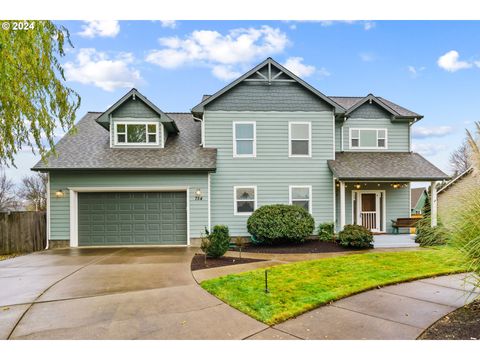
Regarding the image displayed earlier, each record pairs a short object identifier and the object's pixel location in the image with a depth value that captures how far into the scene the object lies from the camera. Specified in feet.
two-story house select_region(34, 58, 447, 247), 39.78
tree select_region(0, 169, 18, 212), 104.20
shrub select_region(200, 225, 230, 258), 28.40
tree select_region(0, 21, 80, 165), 18.35
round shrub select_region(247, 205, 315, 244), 36.83
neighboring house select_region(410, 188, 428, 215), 109.60
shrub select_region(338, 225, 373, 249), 35.51
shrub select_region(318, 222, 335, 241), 40.11
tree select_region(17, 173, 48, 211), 107.53
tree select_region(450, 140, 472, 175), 97.17
